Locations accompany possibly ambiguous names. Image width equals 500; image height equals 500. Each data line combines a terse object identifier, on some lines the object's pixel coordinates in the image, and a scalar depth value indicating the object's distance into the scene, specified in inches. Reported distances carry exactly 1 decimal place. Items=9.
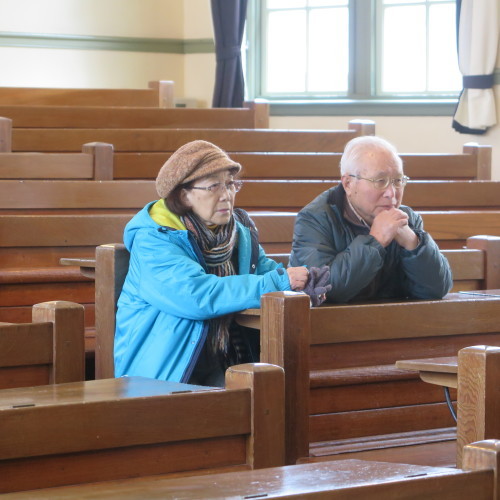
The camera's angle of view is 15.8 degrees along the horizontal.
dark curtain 443.6
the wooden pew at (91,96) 407.3
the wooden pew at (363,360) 149.9
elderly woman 172.9
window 422.2
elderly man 179.6
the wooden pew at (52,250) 238.7
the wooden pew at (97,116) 372.5
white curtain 386.9
